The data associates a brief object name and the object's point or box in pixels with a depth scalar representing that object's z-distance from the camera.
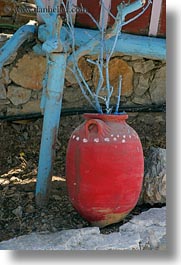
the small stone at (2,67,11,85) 5.95
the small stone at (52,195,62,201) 5.22
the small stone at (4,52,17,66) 5.91
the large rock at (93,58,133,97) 6.08
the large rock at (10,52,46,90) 5.92
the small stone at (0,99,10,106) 6.01
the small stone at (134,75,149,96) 6.27
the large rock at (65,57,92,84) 6.03
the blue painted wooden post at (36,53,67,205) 4.91
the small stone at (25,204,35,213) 4.99
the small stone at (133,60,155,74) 6.19
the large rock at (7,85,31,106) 6.01
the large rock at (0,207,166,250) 4.25
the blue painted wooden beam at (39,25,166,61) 5.71
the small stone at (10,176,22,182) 5.53
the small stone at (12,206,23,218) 4.91
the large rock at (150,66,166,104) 6.28
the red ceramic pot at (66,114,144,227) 4.40
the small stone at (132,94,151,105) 6.29
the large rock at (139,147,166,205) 4.97
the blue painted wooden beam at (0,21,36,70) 5.40
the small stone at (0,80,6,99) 5.98
